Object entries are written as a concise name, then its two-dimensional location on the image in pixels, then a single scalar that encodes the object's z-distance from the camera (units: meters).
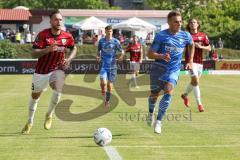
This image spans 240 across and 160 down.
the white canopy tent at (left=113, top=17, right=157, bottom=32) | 54.66
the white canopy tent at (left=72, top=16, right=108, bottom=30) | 55.75
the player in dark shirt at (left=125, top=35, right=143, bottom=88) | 31.87
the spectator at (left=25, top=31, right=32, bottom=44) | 54.69
